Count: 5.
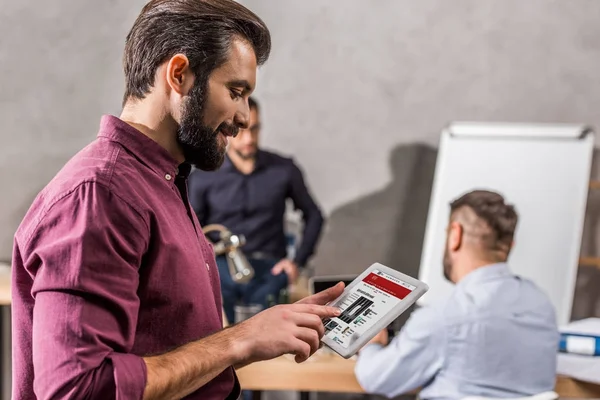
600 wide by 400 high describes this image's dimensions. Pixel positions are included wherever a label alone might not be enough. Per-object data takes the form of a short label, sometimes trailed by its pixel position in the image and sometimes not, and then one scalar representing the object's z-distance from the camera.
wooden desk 2.29
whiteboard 3.17
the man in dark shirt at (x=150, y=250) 0.80
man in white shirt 2.00
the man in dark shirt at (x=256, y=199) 3.29
